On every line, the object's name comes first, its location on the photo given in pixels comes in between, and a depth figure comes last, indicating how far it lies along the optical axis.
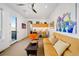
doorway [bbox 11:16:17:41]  4.07
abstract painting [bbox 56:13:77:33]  1.54
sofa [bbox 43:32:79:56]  1.12
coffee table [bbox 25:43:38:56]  1.91
